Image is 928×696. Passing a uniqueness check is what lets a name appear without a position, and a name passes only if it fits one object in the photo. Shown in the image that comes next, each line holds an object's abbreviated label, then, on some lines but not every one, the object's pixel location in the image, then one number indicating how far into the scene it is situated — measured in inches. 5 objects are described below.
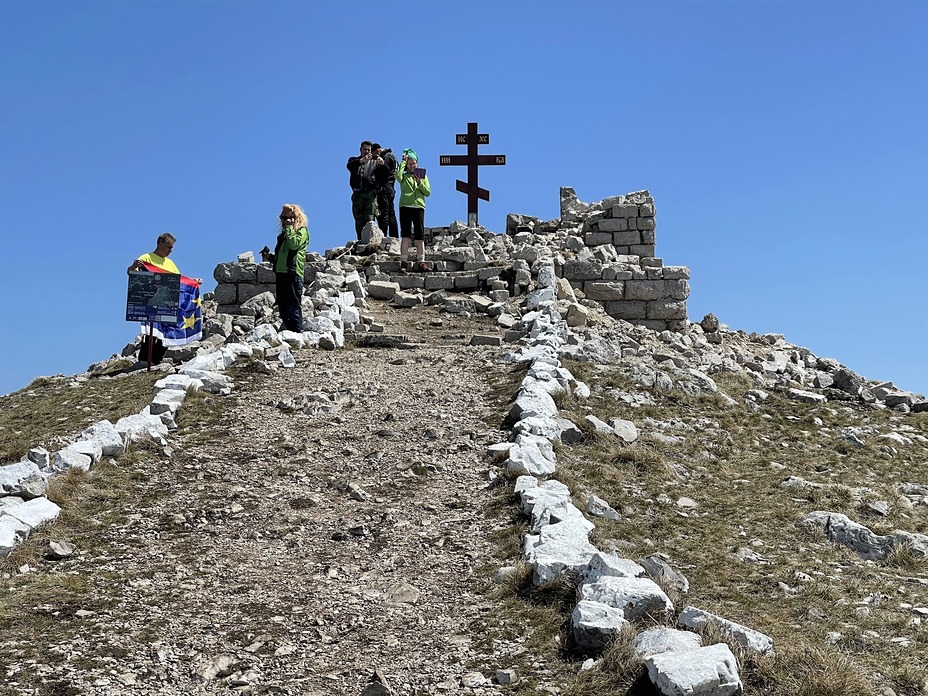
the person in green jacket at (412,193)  760.3
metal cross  1058.1
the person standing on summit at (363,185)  942.4
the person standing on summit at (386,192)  954.7
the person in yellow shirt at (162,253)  570.9
